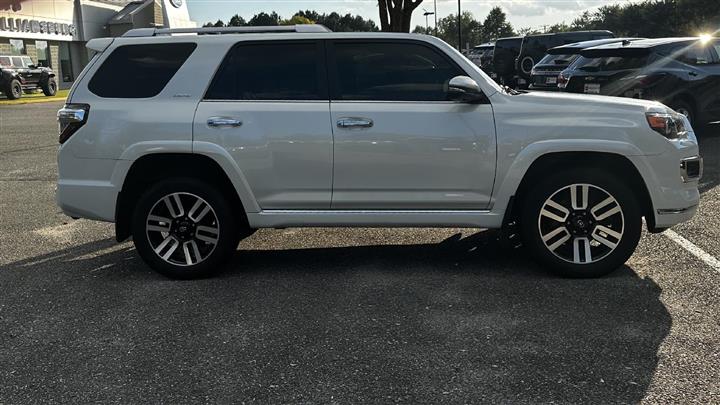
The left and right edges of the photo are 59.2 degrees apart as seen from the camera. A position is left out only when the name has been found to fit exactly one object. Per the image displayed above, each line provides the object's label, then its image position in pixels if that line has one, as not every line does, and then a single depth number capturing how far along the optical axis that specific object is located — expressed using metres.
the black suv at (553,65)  12.23
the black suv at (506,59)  19.98
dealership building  34.69
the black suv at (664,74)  9.91
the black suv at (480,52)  29.34
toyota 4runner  4.50
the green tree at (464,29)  95.41
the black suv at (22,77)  27.89
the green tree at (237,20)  89.86
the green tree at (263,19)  86.64
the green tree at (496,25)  99.56
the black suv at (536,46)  18.47
